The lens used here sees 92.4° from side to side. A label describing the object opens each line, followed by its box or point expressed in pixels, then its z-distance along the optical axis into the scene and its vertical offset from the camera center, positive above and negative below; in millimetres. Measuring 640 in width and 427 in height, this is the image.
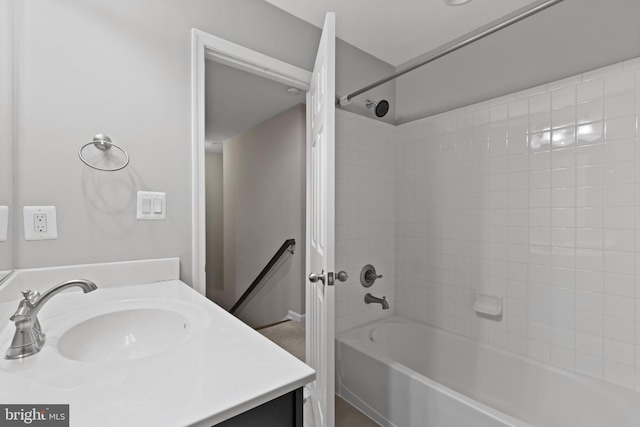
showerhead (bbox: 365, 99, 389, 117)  2043 +703
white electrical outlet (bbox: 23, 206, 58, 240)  1062 -36
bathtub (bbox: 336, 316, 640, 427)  1334 -895
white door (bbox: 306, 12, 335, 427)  1264 -73
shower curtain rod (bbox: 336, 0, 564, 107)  1202 +797
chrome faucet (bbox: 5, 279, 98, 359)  605 -235
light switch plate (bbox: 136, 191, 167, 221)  1275 +29
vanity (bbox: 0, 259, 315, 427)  466 -290
